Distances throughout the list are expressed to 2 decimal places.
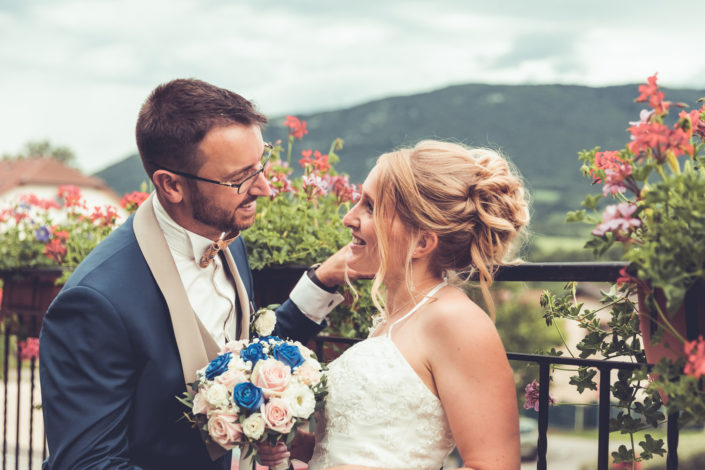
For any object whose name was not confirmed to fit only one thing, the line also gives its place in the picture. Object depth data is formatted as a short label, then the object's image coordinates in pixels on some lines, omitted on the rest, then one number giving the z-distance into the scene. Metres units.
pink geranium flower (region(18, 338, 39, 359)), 4.76
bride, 1.83
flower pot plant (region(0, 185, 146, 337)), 4.45
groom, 2.04
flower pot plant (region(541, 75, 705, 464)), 1.34
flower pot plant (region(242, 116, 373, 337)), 3.15
